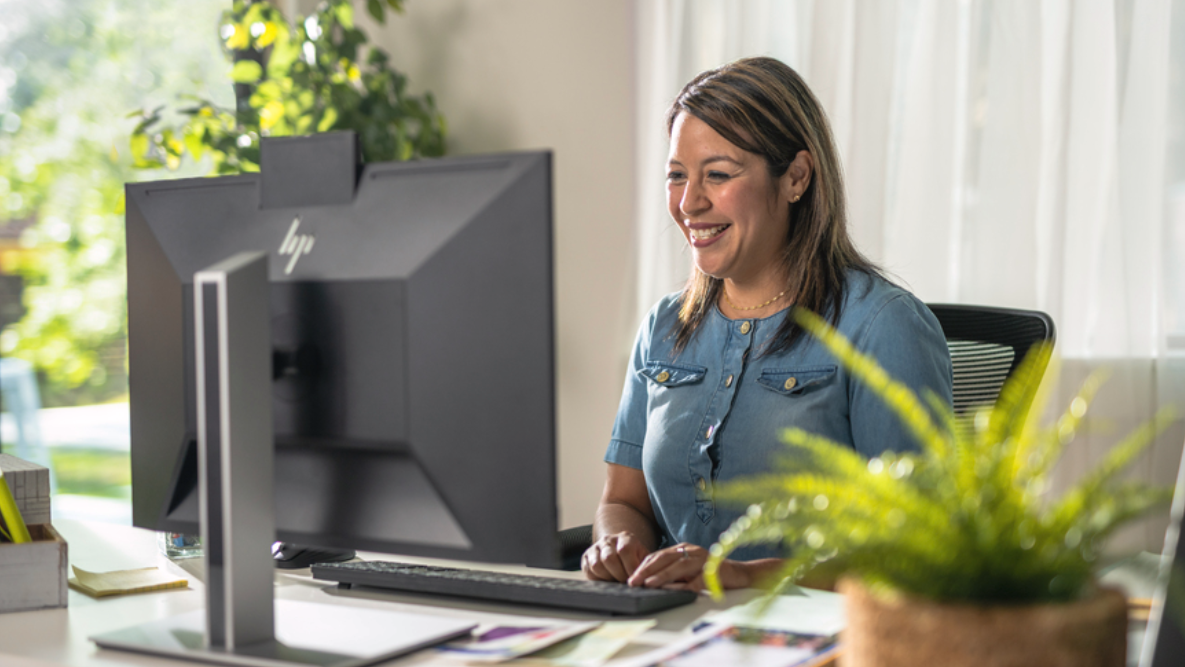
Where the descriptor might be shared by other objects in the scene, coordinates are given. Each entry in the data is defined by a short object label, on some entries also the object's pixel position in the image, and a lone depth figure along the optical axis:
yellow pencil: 1.23
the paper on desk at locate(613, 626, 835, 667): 0.89
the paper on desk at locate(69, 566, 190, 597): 1.26
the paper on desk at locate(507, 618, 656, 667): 0.94
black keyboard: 1.08
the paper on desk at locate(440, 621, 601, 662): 0.96
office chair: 1.68
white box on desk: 1.18
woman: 1.54
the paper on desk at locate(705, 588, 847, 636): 0.99
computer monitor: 0.90
